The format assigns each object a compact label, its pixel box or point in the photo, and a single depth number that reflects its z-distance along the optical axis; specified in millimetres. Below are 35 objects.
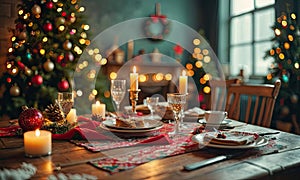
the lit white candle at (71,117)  1537
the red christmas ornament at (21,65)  3105
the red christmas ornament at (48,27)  3213
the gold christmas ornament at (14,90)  3117
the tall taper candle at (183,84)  1583
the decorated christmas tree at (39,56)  3168
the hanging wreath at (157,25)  4688
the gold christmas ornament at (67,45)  3260
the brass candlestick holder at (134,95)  1520
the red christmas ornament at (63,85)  3224
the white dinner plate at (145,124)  1292
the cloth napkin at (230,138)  1094
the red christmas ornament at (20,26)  3227
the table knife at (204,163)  894
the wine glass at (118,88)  1574
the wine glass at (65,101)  1417
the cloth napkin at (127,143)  1161
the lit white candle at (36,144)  1019
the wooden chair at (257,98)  1823
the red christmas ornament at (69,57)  3290
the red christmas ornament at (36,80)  3104
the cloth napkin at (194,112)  1780
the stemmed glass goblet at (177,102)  1308
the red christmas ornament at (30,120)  1283
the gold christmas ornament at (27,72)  3105
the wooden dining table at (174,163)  857
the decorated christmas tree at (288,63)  3352
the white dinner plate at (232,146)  1077
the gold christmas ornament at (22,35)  3135
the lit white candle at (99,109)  1691
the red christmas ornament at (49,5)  3227
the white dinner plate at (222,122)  1508
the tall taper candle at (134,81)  1527
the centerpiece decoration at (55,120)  1354
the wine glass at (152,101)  1573
